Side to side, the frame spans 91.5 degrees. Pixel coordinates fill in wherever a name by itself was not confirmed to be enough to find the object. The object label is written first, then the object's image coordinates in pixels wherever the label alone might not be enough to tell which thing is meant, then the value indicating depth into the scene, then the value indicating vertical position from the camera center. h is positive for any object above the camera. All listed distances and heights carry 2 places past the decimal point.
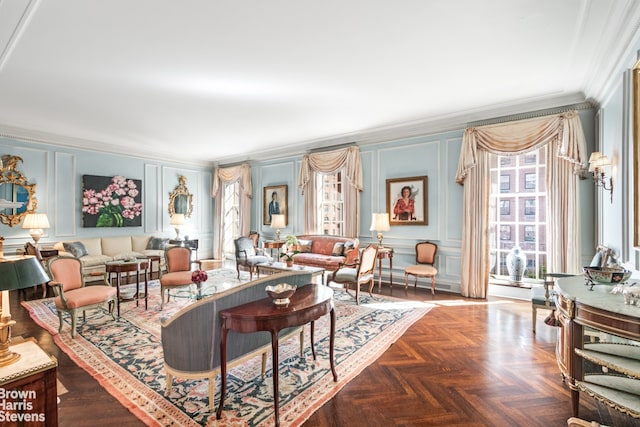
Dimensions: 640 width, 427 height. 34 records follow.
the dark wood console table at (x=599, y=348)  1.68 -0.84
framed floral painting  6.57 +0.30
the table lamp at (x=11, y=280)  1.42 -0.31
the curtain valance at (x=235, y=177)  8.10 +1.02
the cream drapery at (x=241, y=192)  8.12 +0.61
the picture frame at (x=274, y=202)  7.45 +0.31
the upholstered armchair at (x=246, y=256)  6.05 -0.84
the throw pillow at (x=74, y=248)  5.84 -0.63
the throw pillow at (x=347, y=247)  5.83 -0.61
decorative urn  4.88 -0.79
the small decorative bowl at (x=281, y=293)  2.00 -0.51
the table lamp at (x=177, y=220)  7.40 -0.13
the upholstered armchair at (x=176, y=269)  4.23 -0.81
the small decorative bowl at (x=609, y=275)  2.14 -0.42
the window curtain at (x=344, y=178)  6.18 +0.75
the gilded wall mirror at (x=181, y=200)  8.02 +0.39
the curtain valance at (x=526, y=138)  4.02 +1.08
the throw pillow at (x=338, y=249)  5.89 -0.65
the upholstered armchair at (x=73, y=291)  3.26 -0.86
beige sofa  5.89 -0.73
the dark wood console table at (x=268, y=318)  1.82 -0.63
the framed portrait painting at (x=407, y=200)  5.49 +0.26
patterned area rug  2.03 -1.27
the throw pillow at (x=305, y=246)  6.48 -0.65
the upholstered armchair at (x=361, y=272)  4.43 -0.85
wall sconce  3.11 +0.48
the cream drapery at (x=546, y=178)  4.09 +0.47
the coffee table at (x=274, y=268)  4.83 -0.84
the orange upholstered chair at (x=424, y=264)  5.00 -0.85
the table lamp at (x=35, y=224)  5.41 -0.16
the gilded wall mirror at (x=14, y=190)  5.58 +0.44
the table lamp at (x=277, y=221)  6.92 -0.14
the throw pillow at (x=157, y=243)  7.11 -0.65
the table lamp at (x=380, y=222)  5.46 -0.13
